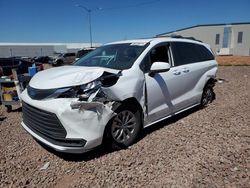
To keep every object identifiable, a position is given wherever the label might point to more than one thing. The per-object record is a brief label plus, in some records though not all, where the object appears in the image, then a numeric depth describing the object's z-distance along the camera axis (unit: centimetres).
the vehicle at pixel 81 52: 1925
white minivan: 291
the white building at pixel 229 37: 5222
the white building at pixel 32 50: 6681
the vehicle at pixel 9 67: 813
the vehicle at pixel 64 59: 2738
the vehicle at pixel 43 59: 3916
